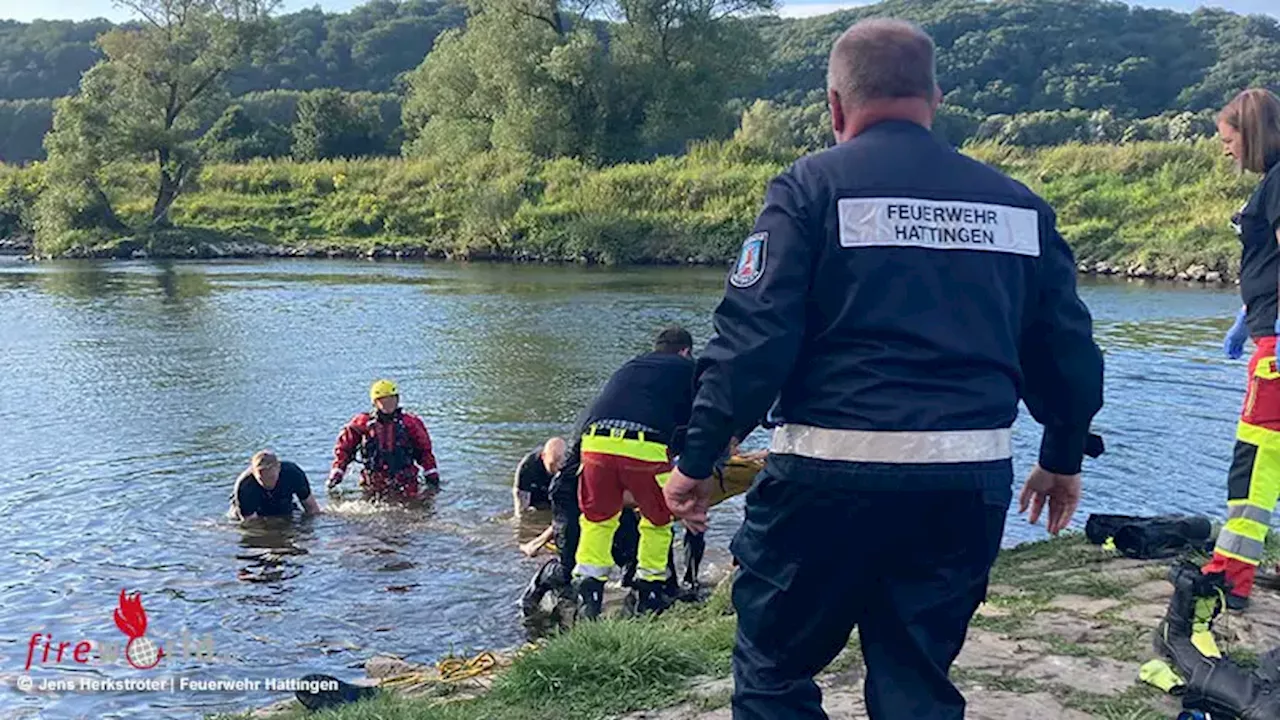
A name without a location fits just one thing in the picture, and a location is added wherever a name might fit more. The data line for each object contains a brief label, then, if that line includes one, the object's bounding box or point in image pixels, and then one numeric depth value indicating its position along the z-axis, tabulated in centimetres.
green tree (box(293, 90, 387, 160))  5859
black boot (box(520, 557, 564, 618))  743
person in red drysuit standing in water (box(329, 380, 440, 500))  1043
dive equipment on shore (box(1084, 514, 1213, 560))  632
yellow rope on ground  575
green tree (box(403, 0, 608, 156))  4356
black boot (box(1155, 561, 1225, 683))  439
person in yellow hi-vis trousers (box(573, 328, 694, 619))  671
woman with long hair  467
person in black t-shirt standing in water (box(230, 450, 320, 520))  972
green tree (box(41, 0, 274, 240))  4038
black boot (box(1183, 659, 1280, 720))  389
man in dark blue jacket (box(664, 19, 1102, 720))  283
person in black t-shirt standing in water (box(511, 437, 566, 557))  957
